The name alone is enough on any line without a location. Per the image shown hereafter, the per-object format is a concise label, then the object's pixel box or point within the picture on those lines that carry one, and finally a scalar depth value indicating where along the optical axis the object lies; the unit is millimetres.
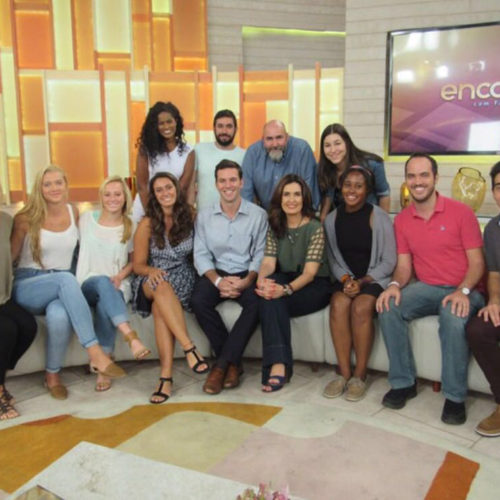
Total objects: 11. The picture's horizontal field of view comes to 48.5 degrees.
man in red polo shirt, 2619
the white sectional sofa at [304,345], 2730
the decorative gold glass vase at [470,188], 4727
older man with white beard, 3553
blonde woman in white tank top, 2822
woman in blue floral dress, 2916
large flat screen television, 5027
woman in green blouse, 2840
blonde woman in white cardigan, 2918
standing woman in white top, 3639
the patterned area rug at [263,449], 2023
